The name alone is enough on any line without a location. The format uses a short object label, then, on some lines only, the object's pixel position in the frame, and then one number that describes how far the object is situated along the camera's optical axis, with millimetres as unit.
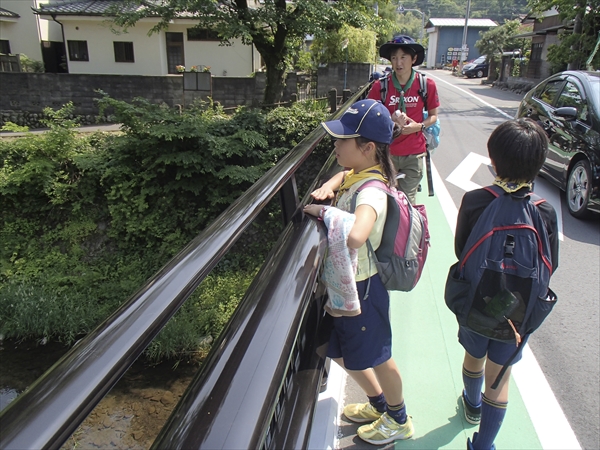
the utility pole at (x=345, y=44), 16609
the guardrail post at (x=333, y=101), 8203
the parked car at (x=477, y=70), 37312
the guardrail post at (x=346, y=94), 8672
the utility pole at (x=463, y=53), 42500
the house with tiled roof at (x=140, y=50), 19609
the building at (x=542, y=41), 25203
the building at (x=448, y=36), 65812
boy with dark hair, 1791
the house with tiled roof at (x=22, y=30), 20531
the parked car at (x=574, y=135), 5344
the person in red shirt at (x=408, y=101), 3504
